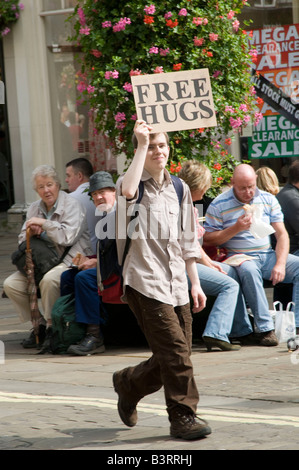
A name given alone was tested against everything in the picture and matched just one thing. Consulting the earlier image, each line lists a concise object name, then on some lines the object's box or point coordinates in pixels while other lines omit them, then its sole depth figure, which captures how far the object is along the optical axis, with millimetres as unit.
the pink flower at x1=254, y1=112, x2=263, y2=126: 20250
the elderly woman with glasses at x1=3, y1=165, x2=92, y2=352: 16094
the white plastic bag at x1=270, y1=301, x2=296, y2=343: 15531
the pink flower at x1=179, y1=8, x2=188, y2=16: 17922
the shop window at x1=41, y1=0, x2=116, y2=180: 34344
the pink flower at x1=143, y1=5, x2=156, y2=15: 17703
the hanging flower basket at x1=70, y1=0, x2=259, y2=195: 18016
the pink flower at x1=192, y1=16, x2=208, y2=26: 18000
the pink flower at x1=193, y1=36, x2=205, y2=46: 18141
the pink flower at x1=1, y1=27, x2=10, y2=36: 36031
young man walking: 9883
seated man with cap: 15422
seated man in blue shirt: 15773
